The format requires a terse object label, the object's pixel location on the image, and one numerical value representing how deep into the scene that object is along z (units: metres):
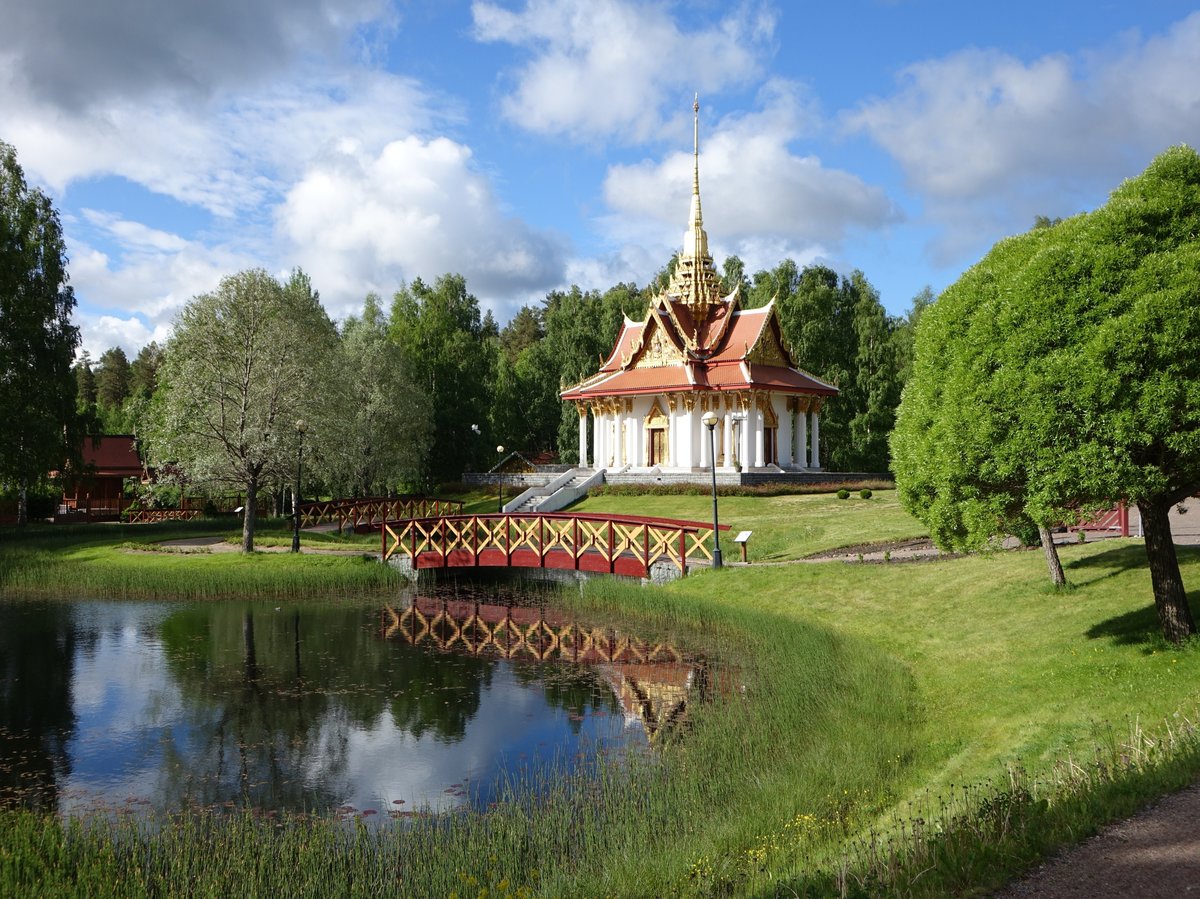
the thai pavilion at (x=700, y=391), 43.91
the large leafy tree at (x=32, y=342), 33.03
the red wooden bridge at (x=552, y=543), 24.43
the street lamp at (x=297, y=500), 28.37
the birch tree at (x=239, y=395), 30.73
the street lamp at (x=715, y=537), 23.11
